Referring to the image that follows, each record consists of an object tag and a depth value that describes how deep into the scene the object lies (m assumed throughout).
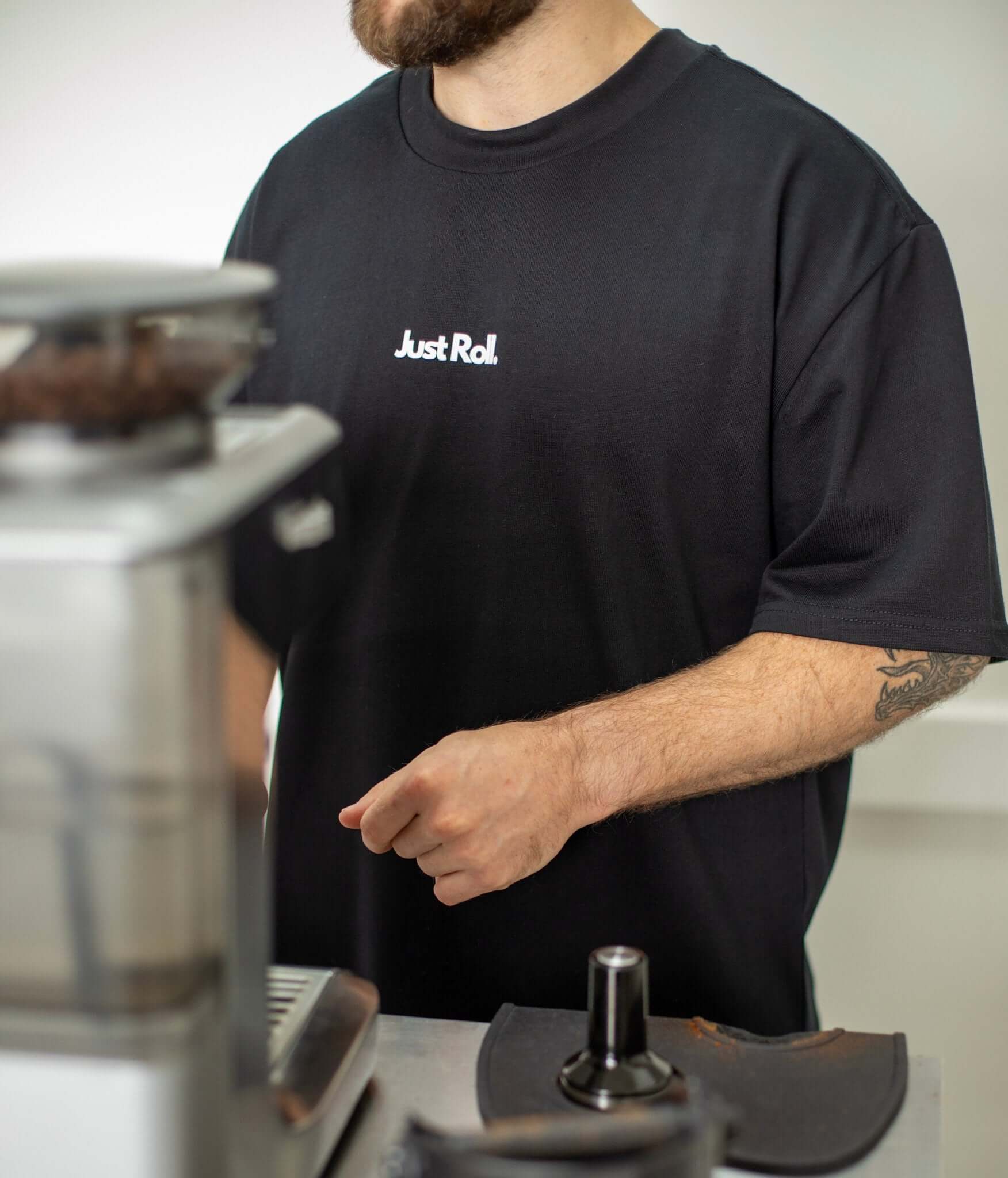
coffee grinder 0.47
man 1.09
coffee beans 0.50
